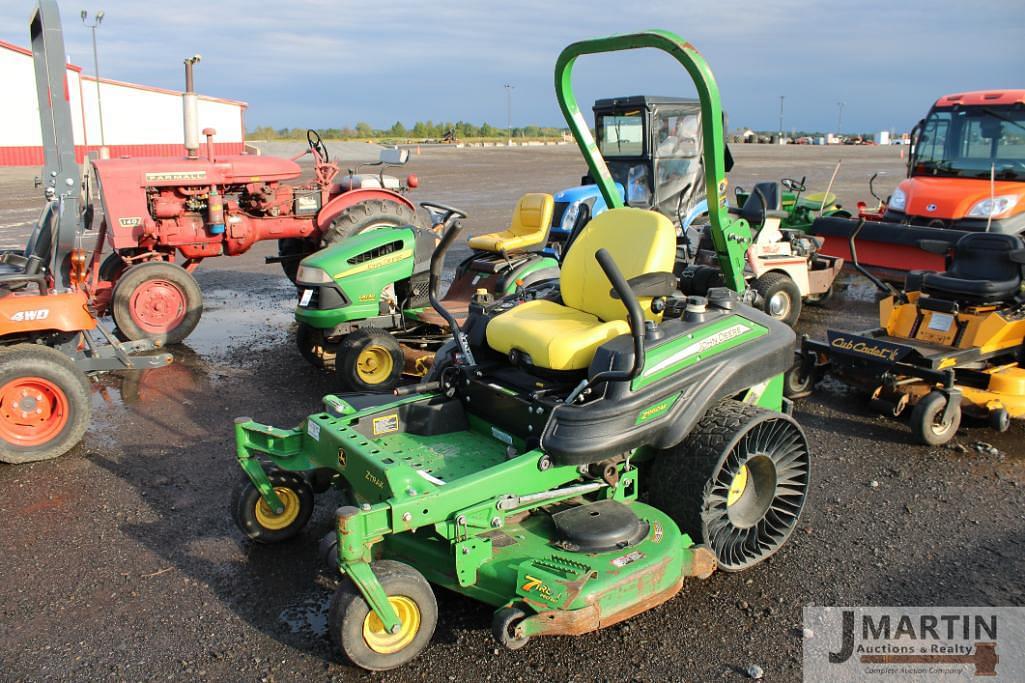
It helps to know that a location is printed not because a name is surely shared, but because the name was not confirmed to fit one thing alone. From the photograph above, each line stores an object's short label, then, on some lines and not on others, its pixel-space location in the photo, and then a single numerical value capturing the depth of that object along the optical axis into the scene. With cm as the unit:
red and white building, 3055
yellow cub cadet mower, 529
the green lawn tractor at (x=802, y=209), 1110
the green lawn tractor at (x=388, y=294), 623
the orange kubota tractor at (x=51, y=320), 511
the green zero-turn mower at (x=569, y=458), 313
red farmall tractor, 775
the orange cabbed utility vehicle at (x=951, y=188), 873
